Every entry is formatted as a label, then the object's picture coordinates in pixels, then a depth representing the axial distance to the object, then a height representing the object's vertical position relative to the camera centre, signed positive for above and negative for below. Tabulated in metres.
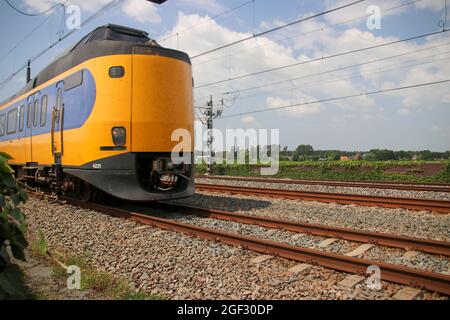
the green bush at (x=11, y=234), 2.44 -0.54
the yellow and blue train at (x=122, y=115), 7.14 +1.07
